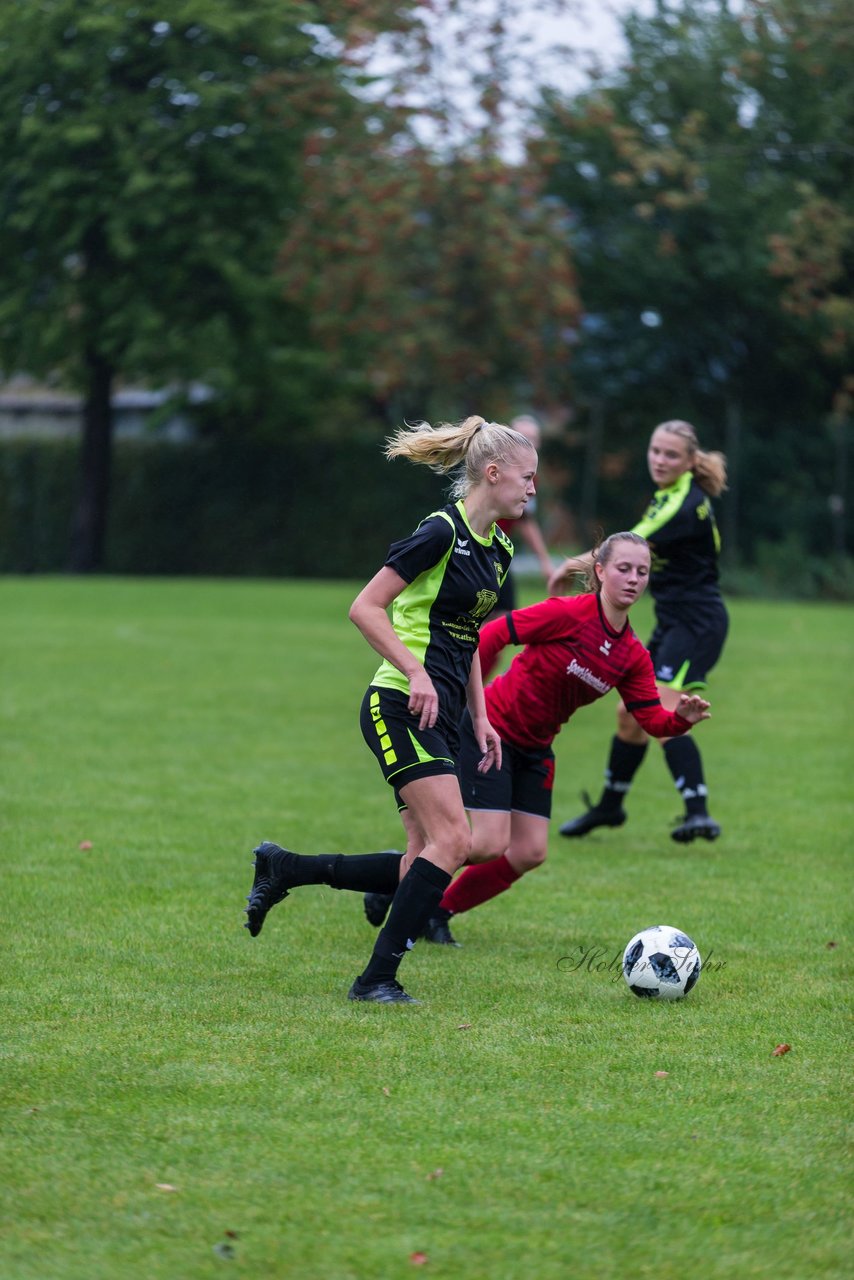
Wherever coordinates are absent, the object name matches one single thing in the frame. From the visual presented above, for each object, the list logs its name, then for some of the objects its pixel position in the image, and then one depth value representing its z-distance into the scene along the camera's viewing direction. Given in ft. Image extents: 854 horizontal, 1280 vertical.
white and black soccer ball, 38.17
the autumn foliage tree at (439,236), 200.75
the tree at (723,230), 195.00
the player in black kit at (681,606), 58.90
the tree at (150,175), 204.13
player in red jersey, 43.01
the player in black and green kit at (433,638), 36.68
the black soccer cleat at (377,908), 43.52
